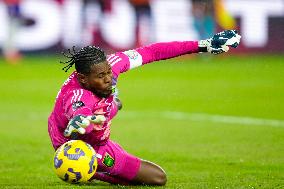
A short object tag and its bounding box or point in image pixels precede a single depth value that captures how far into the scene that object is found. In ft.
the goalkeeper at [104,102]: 53.01
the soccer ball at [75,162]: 53.67
